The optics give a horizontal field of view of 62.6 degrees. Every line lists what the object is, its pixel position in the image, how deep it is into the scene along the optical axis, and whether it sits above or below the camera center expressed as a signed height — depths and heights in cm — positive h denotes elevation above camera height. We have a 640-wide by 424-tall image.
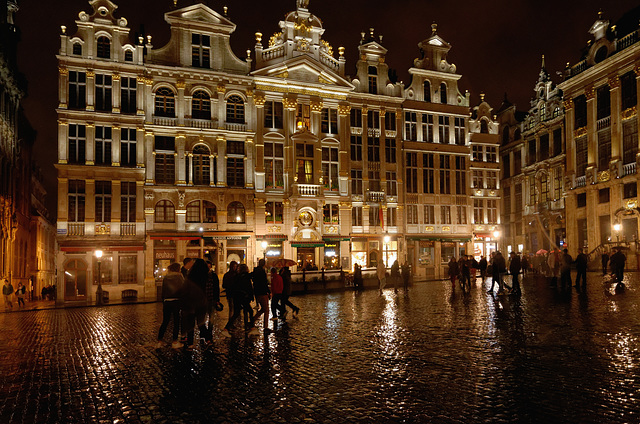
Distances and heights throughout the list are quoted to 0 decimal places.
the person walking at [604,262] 3259 -159
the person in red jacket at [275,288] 1706 -151
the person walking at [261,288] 1463 -129
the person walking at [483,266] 2999 -159
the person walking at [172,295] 1209 -120
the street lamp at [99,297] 2867 -284
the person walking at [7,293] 3128 -279
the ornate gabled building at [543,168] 4994 +680
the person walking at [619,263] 2442 -125
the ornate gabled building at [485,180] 5012 +567
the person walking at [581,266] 2379 -133
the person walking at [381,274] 2977 -195
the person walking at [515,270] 2212 -136
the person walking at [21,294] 3354 -314
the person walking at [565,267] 2278 -131
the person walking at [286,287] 1783 -155
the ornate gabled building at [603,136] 4025 +822
